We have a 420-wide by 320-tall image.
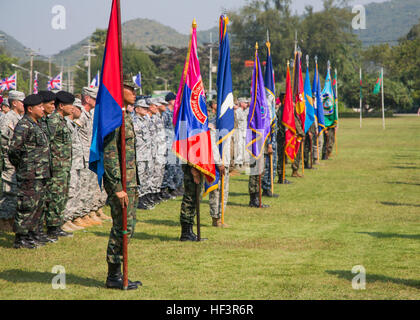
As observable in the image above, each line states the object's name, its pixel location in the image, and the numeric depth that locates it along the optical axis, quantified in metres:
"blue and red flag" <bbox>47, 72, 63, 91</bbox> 30.36
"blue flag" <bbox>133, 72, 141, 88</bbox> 22.64
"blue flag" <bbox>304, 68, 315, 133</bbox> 19.12
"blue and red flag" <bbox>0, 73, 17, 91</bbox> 25.85
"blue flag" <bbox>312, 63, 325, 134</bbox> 22.39
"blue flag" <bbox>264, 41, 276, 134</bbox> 13.93
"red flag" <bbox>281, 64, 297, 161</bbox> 15.55
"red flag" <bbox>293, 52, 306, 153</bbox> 17.63
